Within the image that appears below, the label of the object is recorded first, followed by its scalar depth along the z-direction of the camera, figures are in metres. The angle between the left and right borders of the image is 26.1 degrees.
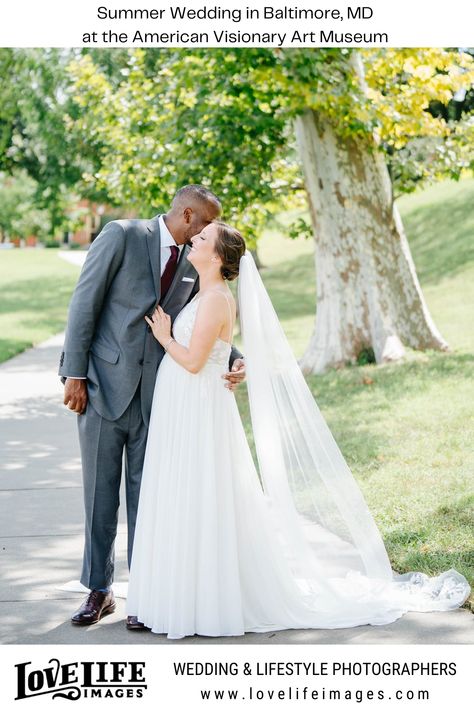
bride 4.98
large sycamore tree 12.76
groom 5.16
